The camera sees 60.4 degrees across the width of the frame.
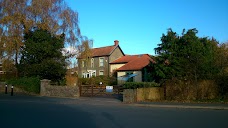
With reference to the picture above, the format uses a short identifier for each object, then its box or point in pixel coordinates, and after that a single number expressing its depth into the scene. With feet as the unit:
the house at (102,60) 124.80
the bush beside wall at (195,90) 53.06
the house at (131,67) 102.27
